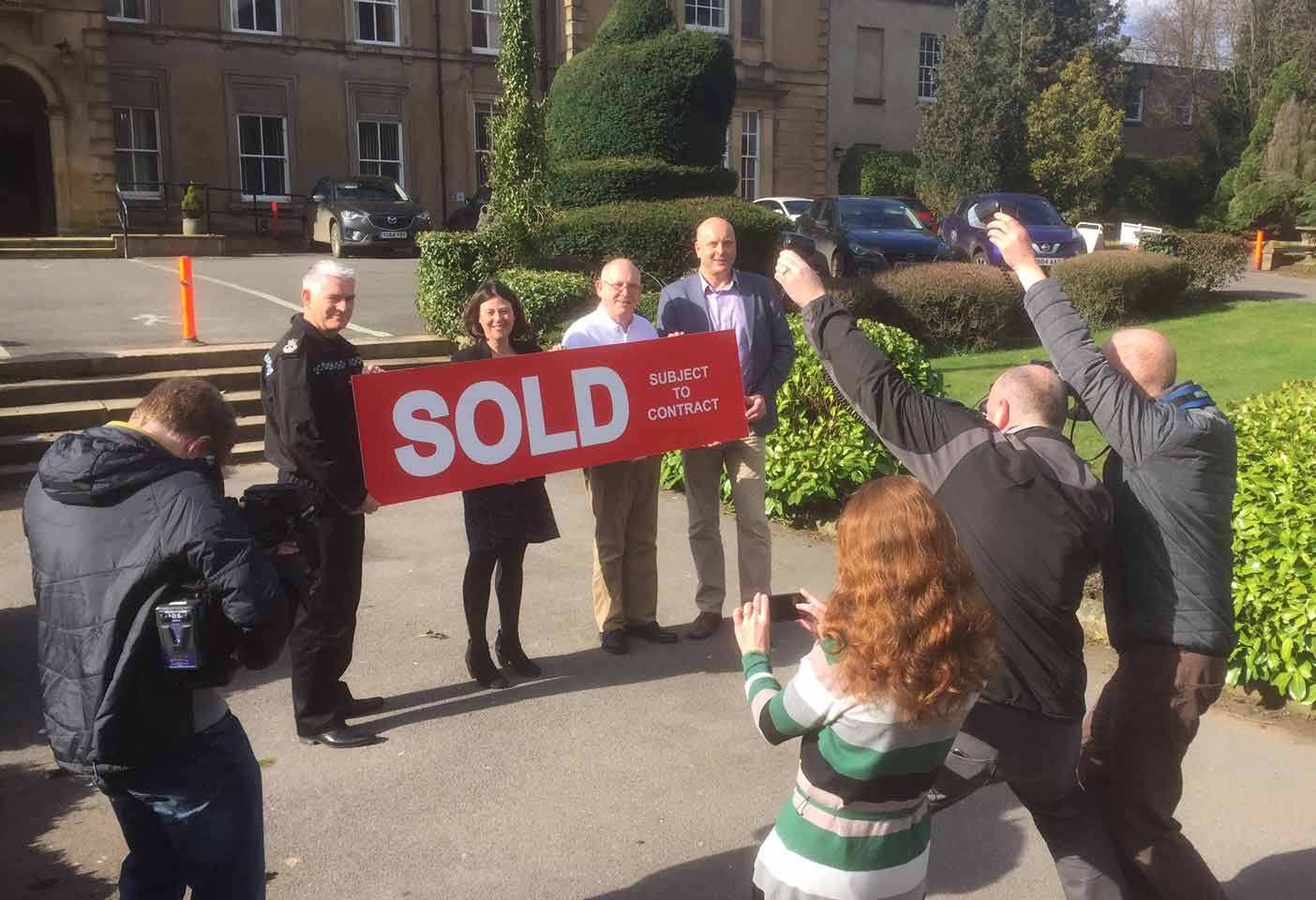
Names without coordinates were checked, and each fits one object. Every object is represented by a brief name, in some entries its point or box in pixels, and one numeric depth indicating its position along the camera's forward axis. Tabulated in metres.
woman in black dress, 5.24
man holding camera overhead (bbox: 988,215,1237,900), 3.04
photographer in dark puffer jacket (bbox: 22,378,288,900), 2.69
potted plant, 25.30
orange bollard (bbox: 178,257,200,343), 12.05
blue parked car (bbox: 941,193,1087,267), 19.56
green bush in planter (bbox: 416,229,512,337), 13.08
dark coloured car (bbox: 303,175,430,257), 24.17
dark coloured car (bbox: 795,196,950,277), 18.10
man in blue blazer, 5.93
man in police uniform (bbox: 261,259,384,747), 4.54
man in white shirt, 5.70
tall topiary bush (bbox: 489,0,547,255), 13.77
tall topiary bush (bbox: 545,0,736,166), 15.02
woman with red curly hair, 2.38
